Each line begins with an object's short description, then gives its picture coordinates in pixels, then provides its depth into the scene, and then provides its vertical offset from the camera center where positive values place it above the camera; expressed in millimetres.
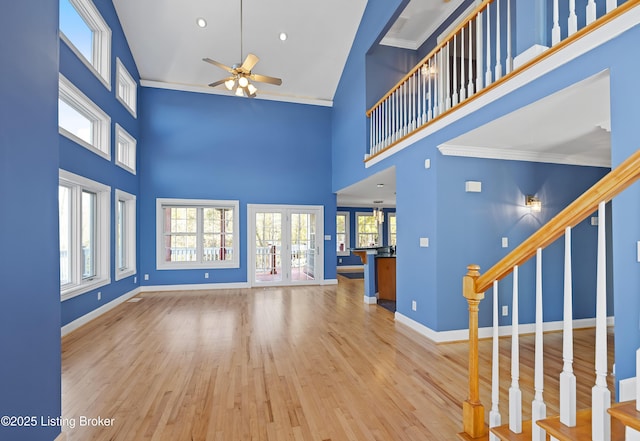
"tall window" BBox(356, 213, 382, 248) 12297 -385
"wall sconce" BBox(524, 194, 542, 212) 4156 +246
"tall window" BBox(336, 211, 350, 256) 12203 -379
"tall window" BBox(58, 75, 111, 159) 4256 +1601
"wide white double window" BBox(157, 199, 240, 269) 7484 -294
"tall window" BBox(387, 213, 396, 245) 12406 -192
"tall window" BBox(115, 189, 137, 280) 6608 -245
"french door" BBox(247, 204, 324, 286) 7969 -589
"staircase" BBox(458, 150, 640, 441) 1256 -684
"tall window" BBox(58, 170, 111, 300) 4488 -188
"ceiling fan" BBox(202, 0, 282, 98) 4723 +2290
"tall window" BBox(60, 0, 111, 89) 4387 +2930
